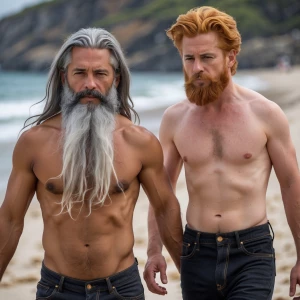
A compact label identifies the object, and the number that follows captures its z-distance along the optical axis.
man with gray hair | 3.68
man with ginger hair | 4.04
